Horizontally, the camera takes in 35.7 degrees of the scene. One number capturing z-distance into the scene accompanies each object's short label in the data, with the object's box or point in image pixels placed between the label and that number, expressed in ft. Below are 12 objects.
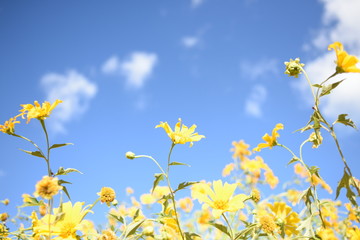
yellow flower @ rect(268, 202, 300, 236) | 3.61
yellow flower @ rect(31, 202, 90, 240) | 2.91
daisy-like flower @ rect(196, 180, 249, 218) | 3.16
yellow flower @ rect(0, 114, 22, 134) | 3.36
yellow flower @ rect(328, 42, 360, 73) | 3.12
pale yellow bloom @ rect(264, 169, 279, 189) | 6.69
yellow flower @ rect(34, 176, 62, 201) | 2.75
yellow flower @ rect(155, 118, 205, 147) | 3.19
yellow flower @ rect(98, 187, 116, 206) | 3.34
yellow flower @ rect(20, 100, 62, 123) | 3.24
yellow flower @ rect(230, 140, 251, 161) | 7.23
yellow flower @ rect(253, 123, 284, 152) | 3.59
